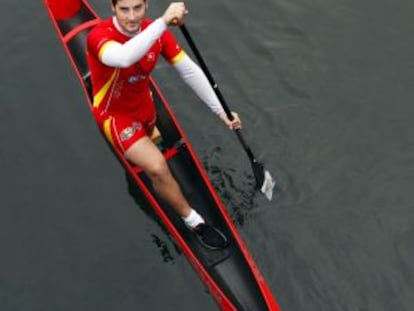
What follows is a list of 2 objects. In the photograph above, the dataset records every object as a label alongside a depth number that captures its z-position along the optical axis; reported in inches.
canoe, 298.4
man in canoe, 268.4
